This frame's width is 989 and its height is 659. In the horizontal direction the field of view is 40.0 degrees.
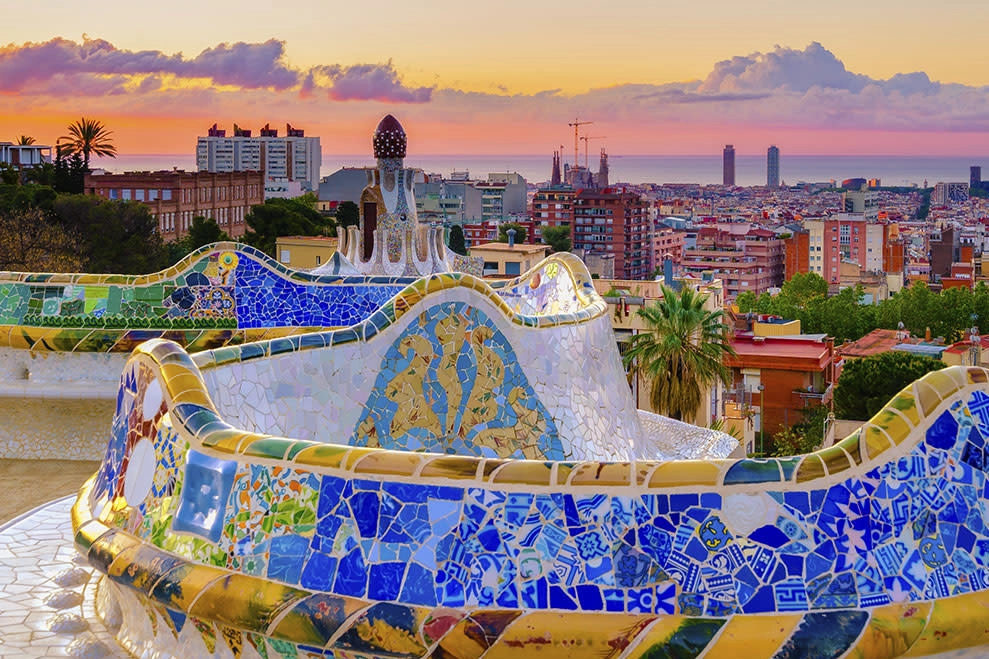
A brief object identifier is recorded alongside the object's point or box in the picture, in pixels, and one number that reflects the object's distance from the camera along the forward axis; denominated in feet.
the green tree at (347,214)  175.32
